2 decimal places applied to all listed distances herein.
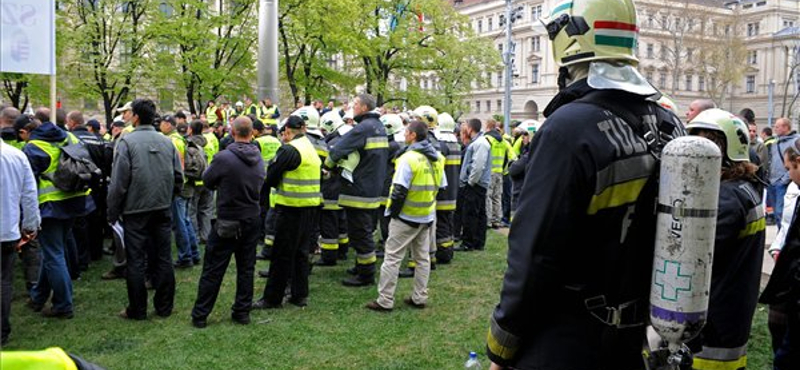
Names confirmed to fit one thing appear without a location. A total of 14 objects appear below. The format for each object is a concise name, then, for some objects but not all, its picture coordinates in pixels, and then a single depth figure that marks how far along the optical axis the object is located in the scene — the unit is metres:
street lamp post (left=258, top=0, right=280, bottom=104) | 19.42
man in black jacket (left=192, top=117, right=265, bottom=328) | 6.95
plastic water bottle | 5.76
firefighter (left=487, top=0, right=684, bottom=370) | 2.35
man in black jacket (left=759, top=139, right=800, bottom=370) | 4.61
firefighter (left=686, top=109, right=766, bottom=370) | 3.86
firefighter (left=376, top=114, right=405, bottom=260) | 10.55
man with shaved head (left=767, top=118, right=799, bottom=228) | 12.88
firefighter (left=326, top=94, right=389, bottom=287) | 8.98
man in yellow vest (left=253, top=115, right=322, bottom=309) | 7.61
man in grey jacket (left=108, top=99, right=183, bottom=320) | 7.00
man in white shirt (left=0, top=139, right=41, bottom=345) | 5.85
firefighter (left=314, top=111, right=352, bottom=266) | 9.86
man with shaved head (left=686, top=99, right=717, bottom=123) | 5.27
